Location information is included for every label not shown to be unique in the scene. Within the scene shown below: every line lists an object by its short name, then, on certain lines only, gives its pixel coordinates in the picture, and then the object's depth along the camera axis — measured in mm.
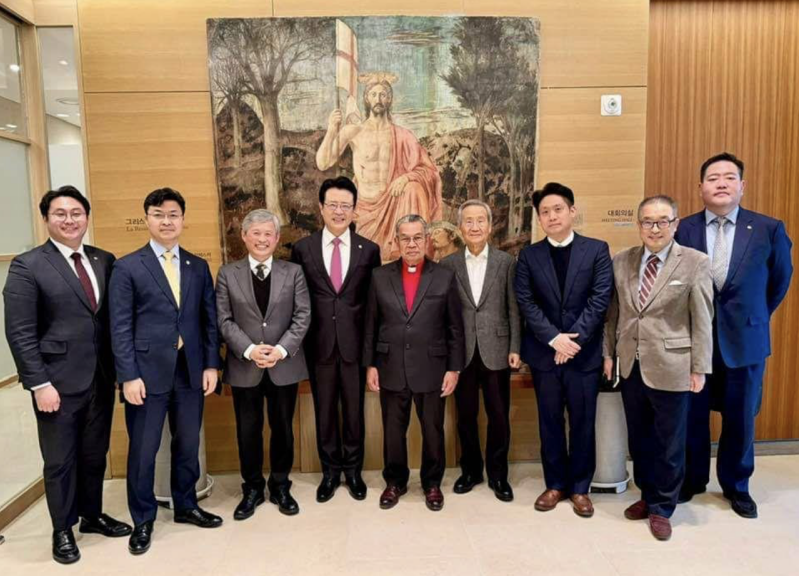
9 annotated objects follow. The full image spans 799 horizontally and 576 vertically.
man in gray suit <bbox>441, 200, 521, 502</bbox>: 3341
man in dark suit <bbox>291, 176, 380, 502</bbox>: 3361
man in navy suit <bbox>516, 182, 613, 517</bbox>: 3154
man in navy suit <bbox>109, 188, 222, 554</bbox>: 2900
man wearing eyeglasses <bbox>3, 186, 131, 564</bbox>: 2740
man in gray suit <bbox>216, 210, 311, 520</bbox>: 3162
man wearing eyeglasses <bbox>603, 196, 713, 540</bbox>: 2936
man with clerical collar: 3238
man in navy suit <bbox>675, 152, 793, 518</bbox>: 3158
